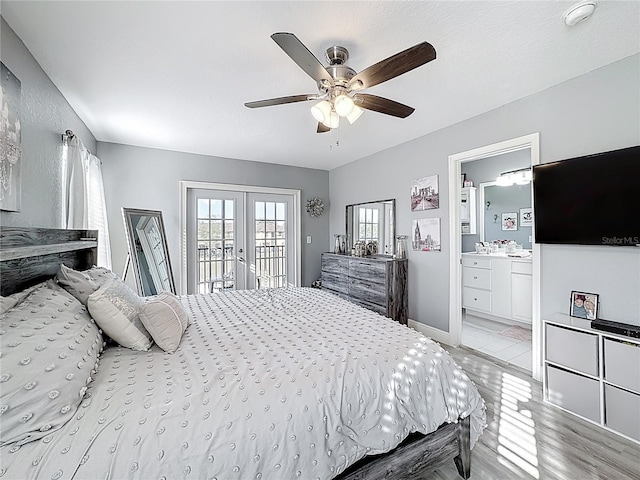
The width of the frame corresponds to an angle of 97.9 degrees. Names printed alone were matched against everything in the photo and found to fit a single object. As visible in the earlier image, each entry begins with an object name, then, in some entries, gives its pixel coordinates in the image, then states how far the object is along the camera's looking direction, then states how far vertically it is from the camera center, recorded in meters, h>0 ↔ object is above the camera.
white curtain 2.45 +0.47
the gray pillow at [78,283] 1.57 -0.24
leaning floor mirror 3.37 -0.12
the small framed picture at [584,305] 2.14 -0.51
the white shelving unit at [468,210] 4.95 +0.55
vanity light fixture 4.15 +0.97
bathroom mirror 4.61 +0.54
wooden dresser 3.68 -0.60
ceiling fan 1.42 +0.97
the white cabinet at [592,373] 1.81 -0.94
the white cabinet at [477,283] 4.20 -0.67
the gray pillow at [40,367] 0.83 -0.43
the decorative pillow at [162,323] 1.46 -0.44
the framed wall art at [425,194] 3.46 +0.61
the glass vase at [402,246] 3.87 -0.07
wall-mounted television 1.93 +0.31
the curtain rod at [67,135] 2.41 +0.92
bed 0.87 -0.62
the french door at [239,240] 4.34 +0.02
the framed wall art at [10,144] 1.50 +0.55
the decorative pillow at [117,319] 1.39 -0.40
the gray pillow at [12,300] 1.08 -0.24
